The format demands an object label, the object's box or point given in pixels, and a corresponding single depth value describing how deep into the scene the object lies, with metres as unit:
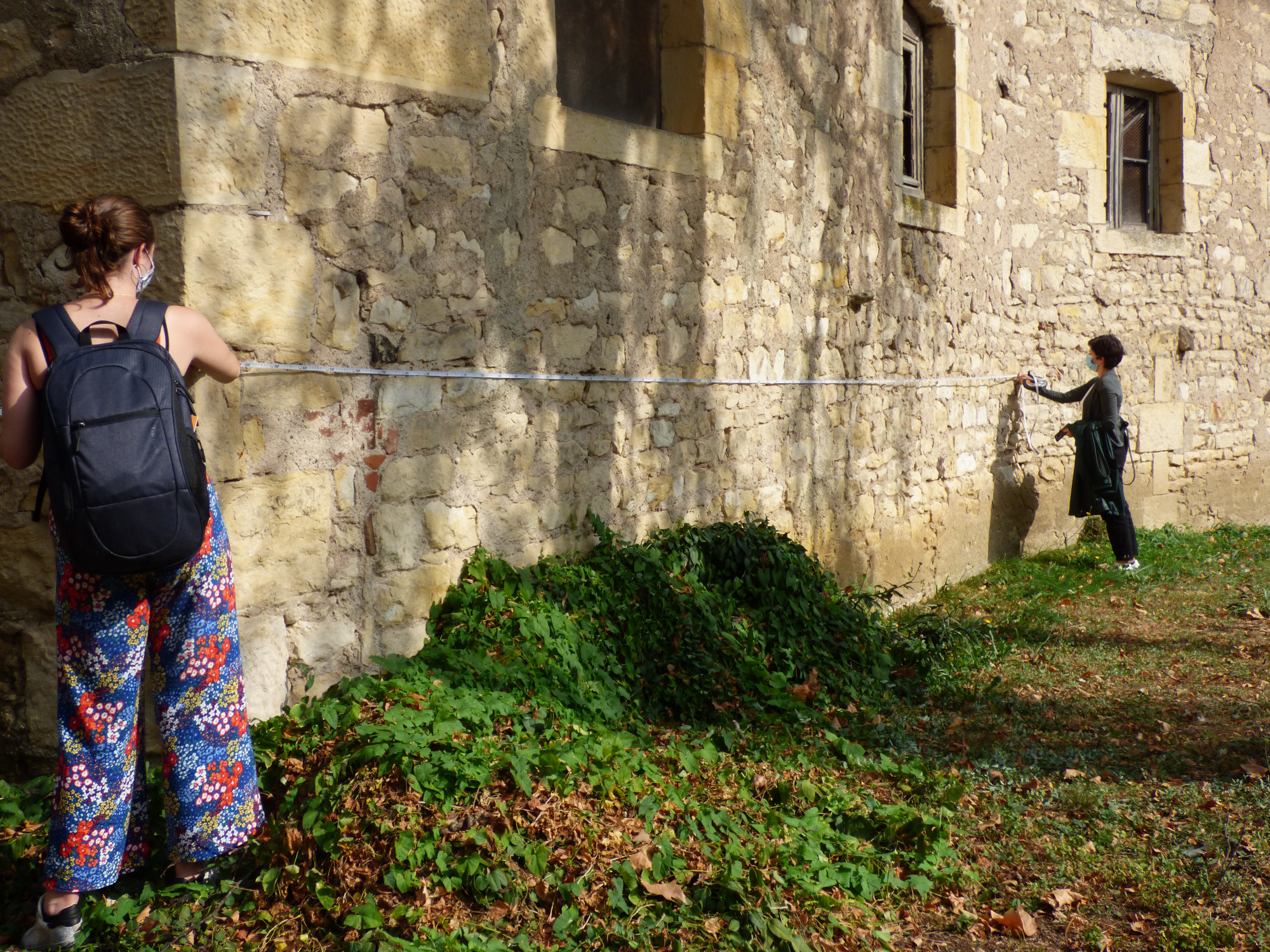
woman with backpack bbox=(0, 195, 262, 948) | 2.42
